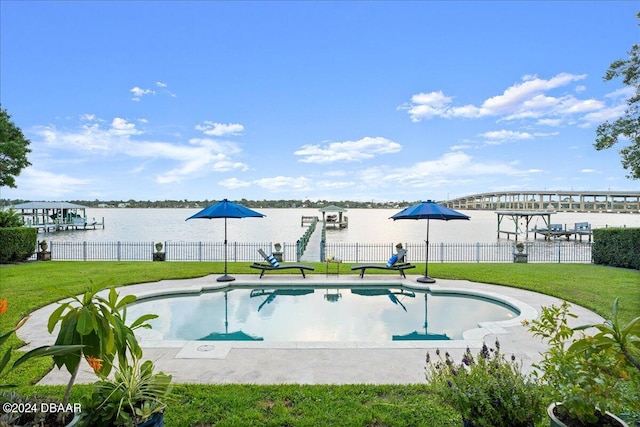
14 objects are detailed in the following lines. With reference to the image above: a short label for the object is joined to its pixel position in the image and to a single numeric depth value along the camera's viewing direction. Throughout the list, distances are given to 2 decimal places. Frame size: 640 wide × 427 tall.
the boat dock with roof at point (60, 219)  46.88
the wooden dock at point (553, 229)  37.78
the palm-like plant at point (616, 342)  2.41
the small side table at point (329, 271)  12.17
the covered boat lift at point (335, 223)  59.27
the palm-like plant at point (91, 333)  2.32
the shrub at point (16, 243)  16.03
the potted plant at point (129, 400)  2.73
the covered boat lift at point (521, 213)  37.56
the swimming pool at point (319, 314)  7.48
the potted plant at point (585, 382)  2.31
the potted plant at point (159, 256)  17.20
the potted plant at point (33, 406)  2.11
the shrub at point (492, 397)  2.79
